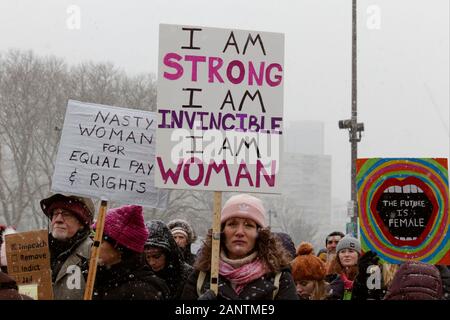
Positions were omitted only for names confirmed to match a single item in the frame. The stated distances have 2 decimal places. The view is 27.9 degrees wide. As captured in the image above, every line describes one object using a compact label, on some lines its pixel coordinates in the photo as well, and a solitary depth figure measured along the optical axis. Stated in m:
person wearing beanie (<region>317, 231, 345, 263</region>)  9.04
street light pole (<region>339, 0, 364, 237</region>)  18.31
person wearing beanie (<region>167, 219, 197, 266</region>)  7.51
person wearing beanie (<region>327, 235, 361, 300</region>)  7.08
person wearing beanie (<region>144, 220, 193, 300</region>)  6.23
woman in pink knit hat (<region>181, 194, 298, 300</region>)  4.85
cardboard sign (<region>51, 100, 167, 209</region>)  6.06
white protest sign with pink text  5.34
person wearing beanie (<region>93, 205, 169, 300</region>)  5.27
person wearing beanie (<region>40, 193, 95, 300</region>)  5.81
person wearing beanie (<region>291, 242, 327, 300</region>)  6.53
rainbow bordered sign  6.56
